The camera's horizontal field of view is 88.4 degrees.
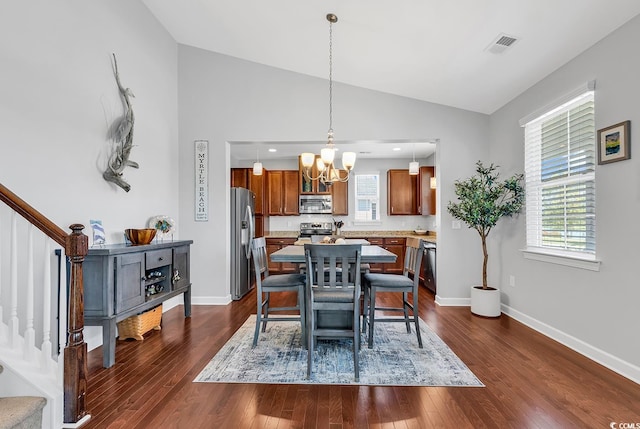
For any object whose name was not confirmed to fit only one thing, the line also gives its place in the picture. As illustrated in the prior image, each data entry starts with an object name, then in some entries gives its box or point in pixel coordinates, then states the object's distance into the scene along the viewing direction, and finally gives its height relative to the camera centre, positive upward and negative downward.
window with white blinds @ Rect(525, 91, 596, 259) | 2.80 +0.34
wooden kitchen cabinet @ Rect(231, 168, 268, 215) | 6.79 +0.67
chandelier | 3.29 +0.59
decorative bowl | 3.10 -0.21
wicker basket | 3.08 -1.06
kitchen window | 7.32 +0.37
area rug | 2.30 -1.16
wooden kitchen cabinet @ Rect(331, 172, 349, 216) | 7.04 +0.35
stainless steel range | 7.01 -0.31
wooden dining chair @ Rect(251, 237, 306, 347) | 2.89 -0.64
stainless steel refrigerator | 4.64 -0.38
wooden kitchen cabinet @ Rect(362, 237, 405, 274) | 6.69 -0.62
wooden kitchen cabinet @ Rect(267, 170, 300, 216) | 6.99 +0.47
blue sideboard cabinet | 2.51 -0.58
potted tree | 3.70 +0.09
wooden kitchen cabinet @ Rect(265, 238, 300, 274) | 6.71 -0.63
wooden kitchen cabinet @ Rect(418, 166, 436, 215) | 6.64 +0.46
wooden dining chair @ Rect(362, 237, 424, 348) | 2.85 -0.63
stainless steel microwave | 7.05 +0.22
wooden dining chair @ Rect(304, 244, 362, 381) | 2.33 -0.58
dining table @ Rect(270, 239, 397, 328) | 2.73 -0.39
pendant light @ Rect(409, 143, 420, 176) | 5.83 +0.83
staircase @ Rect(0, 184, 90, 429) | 1.67 -0.80
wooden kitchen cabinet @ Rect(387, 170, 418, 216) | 7.03 +0.48
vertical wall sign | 4.45 +0.45
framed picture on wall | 2.36 +0.54
